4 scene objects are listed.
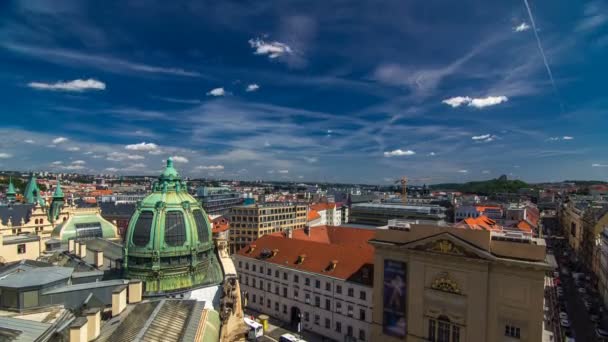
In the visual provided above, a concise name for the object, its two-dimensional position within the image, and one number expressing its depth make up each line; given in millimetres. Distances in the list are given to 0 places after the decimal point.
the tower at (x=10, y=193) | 95688
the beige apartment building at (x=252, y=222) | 94688
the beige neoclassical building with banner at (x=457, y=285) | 29391
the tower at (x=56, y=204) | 67669
